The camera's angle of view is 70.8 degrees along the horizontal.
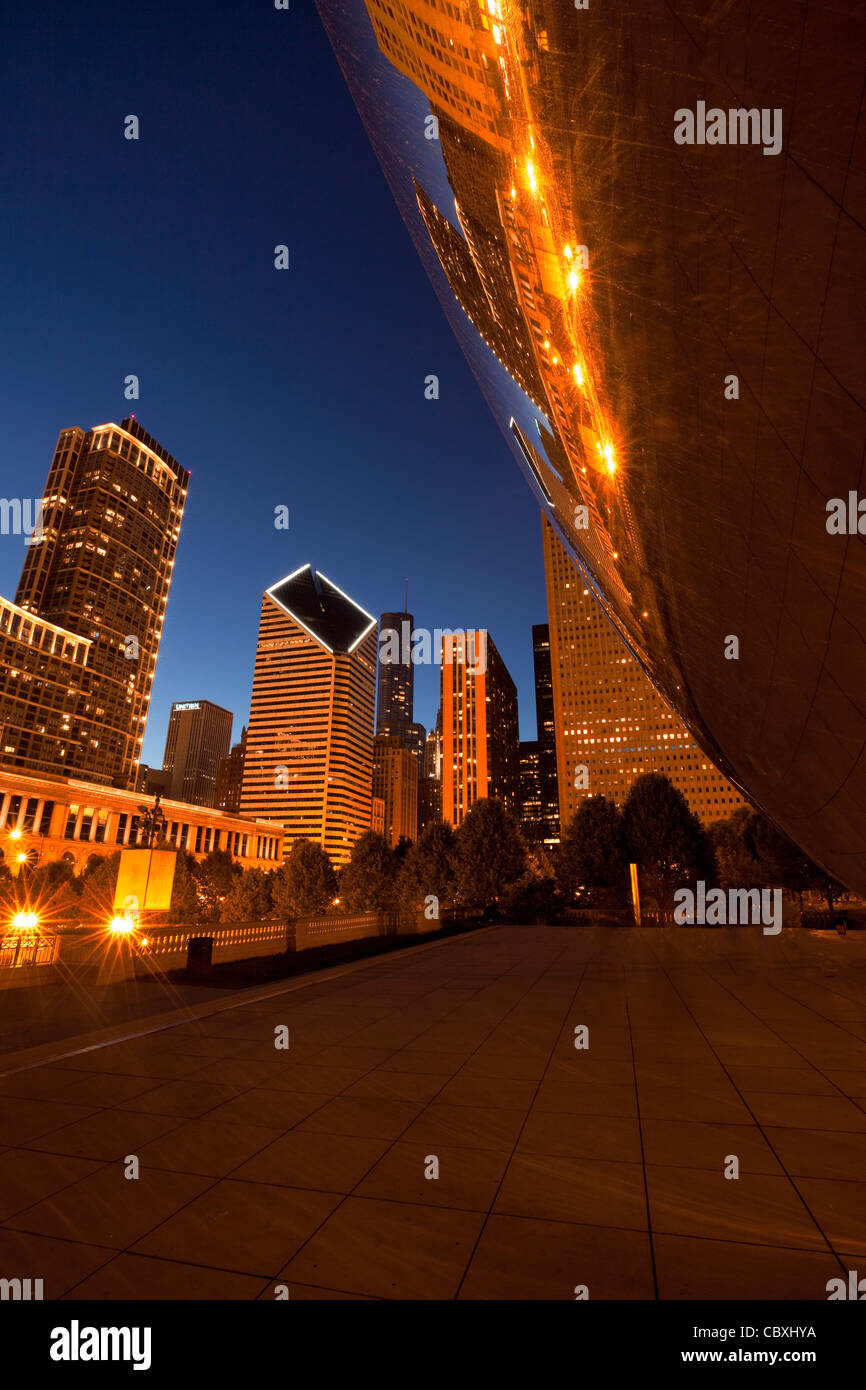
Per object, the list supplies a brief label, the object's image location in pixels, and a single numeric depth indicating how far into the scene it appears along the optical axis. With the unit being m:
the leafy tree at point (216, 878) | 68.69
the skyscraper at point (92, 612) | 109.06
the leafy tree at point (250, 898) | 53.88
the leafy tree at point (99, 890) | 52.75
